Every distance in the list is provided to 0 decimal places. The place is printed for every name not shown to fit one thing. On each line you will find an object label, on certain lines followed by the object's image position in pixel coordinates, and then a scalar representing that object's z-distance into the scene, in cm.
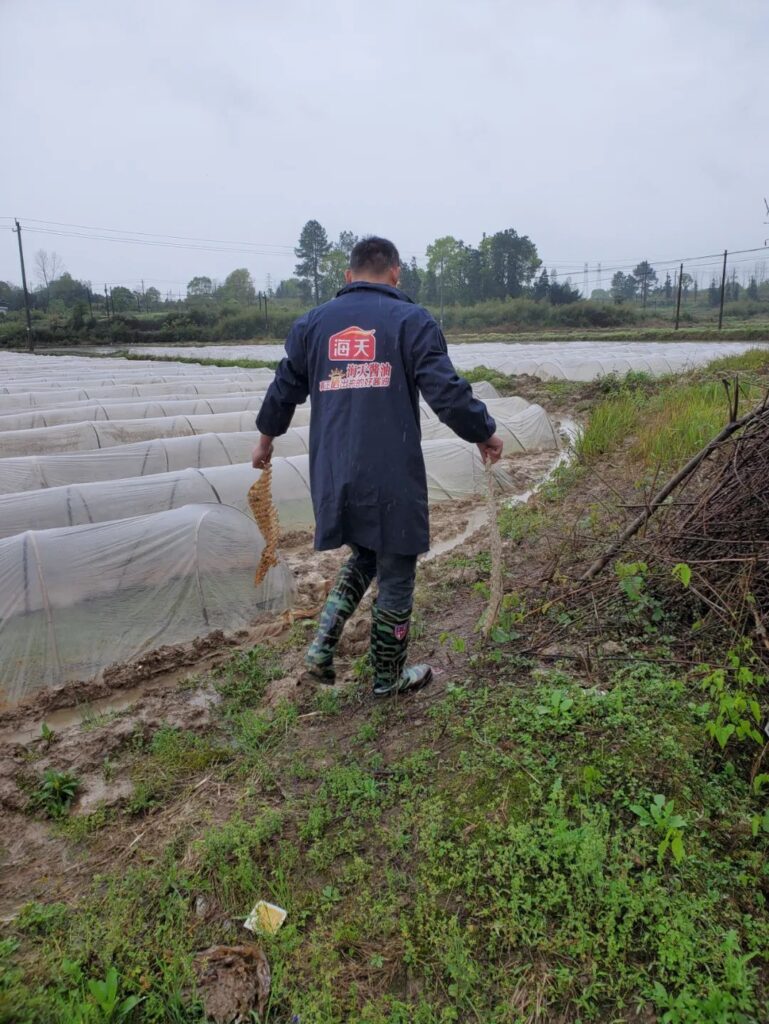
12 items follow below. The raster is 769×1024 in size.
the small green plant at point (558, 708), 233
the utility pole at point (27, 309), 3338
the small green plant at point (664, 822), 170
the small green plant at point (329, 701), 281
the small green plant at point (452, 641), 270
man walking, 251
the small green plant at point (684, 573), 238
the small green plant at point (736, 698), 198
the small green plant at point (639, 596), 284
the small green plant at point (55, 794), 247
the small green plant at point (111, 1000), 155
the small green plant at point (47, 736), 305
